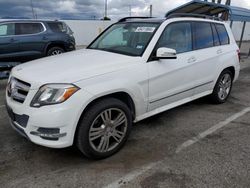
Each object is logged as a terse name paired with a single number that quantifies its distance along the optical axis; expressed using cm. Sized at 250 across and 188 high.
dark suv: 634
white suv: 205
